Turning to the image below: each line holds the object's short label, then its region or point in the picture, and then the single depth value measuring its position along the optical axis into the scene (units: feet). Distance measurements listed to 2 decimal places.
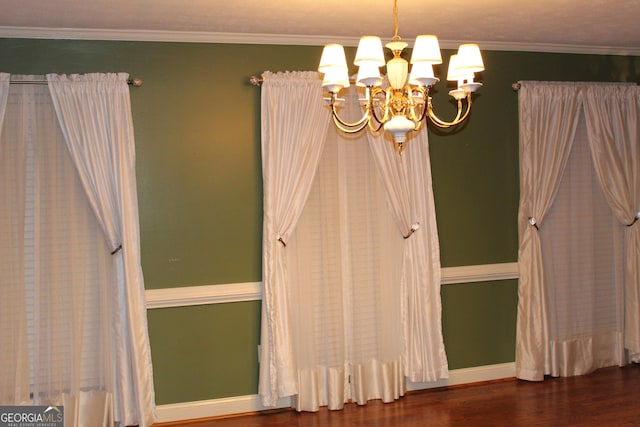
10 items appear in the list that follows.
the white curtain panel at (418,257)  15.43
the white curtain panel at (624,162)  17.01
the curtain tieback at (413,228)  15.49
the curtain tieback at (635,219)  17.35
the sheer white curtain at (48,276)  13.39
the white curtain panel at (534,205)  16.44
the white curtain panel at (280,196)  14.55
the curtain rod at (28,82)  13.35
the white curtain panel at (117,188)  13.56
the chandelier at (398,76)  9.02
